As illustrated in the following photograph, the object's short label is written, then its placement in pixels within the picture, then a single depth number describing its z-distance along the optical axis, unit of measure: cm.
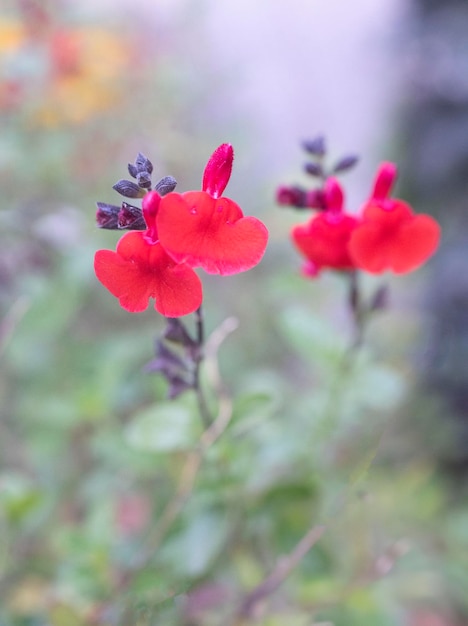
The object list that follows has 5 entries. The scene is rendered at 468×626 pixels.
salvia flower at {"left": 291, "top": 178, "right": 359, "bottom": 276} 29
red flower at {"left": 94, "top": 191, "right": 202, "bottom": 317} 25
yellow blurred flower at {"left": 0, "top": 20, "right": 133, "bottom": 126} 48
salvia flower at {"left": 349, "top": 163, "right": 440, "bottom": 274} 28
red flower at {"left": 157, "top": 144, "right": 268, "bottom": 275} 25
